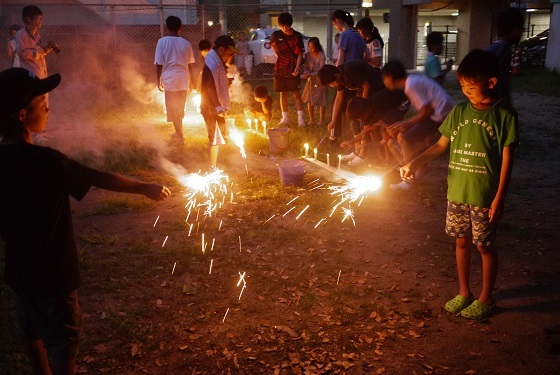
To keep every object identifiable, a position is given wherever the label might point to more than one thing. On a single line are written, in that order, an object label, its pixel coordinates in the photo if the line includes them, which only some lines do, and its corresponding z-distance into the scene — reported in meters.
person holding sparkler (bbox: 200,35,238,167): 7.83
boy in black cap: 2.75
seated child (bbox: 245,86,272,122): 10.70
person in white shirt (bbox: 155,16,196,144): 9.87
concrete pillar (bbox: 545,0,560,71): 20.52
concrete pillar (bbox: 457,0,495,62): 24.56
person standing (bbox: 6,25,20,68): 11.42
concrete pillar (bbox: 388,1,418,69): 24.41
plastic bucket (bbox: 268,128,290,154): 9.30
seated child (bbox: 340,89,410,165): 7.52
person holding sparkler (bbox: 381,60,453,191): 6.69
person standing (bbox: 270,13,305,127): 11.30
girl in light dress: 11.50
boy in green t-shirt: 3.89
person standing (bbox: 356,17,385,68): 10.75
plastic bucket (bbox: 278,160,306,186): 7.63
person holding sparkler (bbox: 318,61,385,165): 7.90
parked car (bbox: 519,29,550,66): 22.16
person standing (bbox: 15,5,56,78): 9.53
